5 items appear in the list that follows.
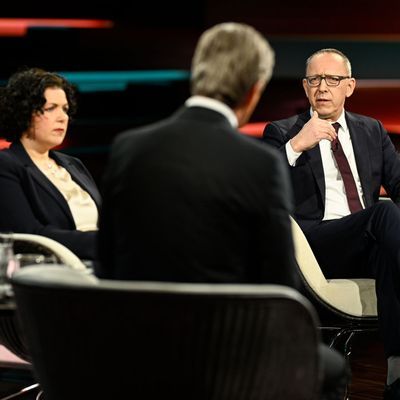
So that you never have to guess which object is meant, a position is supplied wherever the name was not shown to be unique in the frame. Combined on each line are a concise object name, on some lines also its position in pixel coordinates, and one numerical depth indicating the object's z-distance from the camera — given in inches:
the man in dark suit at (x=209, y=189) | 151.2
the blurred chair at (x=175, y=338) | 139.3
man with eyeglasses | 270.2
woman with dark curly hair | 251.4
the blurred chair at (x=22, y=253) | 214.5
